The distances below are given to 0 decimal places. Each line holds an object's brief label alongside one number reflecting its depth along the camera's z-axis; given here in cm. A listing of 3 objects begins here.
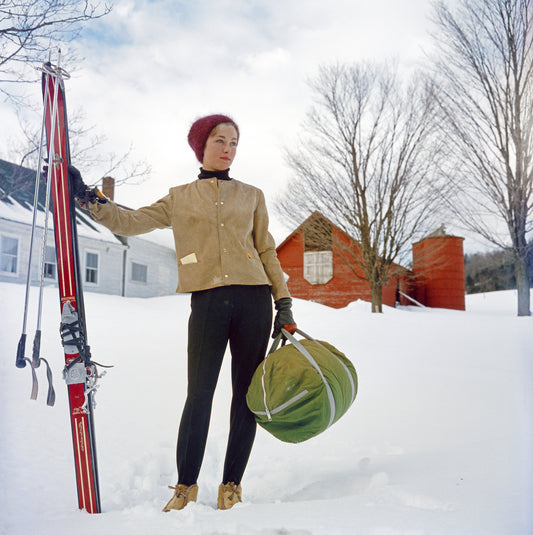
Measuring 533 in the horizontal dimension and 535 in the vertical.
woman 181
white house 881
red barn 1464
